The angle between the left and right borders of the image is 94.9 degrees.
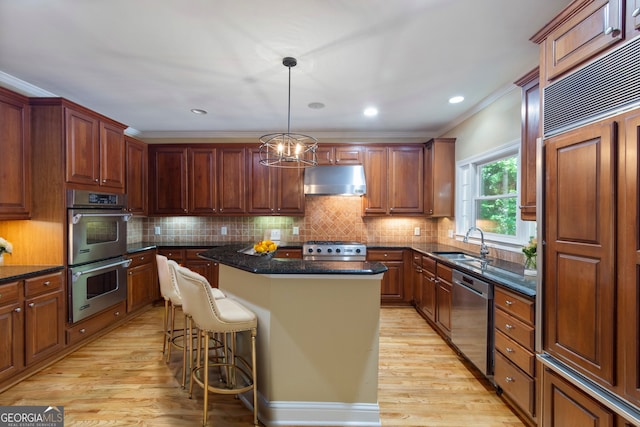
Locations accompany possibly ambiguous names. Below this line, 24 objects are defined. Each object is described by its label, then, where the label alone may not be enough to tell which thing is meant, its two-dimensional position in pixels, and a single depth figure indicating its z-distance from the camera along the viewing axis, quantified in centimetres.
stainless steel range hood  429
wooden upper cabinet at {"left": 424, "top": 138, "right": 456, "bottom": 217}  421
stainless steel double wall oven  281
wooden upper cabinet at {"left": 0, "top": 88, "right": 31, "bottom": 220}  249
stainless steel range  417
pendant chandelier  250
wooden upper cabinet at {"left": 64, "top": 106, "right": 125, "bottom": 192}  283
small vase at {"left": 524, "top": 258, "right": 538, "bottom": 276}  226
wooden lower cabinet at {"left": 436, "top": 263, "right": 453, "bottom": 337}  300
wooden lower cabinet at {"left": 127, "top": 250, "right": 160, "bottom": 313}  373
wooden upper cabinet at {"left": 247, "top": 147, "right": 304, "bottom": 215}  455
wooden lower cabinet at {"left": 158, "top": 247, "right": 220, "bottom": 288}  426
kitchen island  190
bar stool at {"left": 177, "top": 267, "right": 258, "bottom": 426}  177
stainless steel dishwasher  232
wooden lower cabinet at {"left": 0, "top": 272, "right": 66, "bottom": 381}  223
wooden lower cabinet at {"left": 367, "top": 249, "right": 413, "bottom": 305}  424
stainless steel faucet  306
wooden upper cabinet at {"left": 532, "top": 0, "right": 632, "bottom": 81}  137
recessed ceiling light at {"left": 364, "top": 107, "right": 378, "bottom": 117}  373
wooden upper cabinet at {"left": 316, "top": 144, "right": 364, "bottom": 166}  454
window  298
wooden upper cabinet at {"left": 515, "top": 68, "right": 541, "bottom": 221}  215
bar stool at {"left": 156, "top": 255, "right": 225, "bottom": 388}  233
